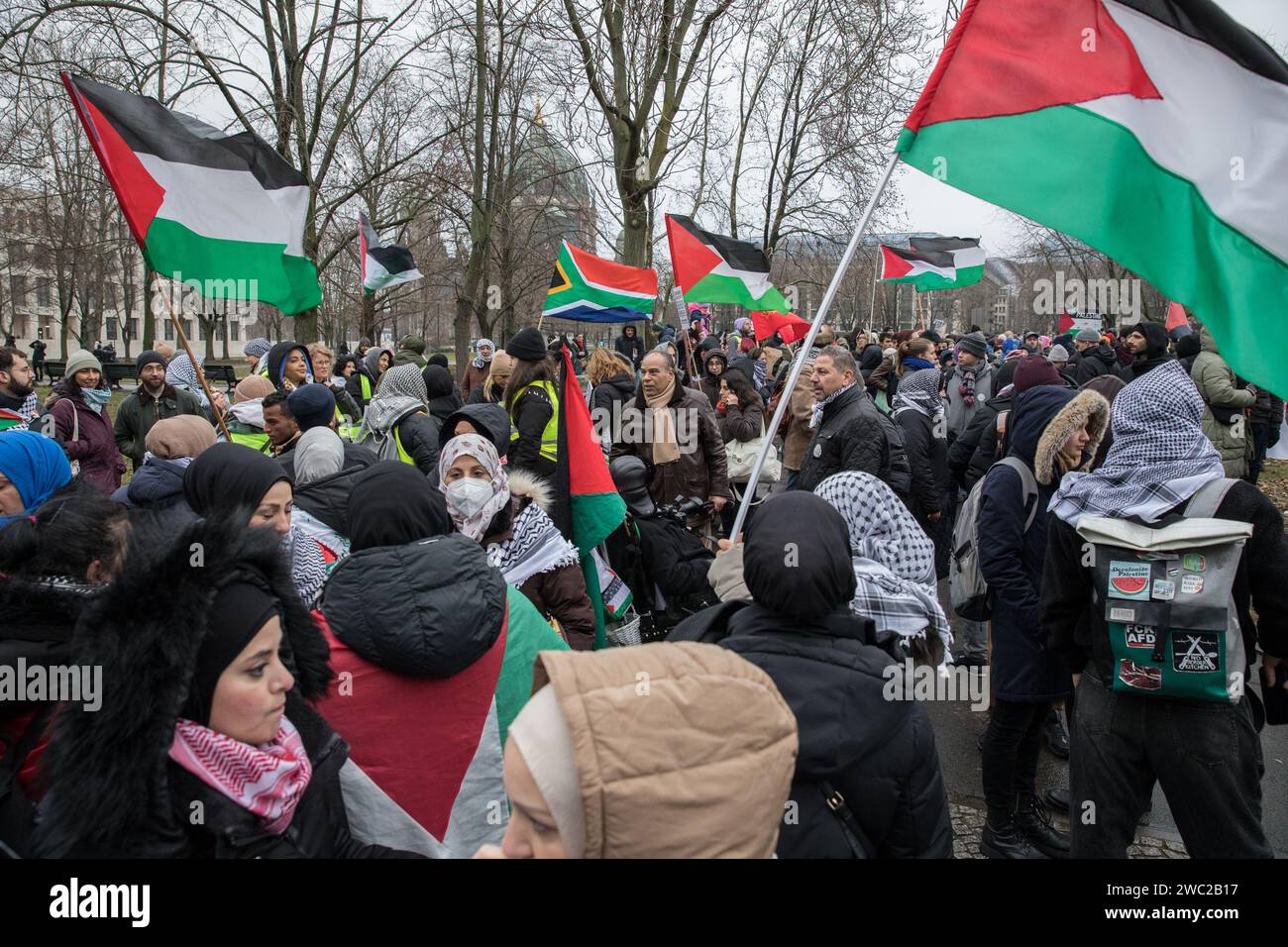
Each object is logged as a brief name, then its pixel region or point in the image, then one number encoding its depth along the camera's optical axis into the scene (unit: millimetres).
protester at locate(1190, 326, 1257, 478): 8359
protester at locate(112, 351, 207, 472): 8055
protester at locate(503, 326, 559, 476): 6055
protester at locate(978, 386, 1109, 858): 3842
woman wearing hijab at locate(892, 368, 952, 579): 6434
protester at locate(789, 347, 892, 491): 5332
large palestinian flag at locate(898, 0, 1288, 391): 2709
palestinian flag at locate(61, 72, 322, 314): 4855
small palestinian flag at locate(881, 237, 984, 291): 13516
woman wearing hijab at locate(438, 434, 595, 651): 3439
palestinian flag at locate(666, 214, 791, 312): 8828
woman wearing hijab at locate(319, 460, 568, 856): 2242
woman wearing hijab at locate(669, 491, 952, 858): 2004
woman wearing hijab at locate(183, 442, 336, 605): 3232
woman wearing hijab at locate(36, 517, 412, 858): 1582
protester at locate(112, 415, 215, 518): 3963
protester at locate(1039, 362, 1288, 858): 2729
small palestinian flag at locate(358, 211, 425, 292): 12461
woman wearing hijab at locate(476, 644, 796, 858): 1249
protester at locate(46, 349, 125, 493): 7152
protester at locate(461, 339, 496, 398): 12164
